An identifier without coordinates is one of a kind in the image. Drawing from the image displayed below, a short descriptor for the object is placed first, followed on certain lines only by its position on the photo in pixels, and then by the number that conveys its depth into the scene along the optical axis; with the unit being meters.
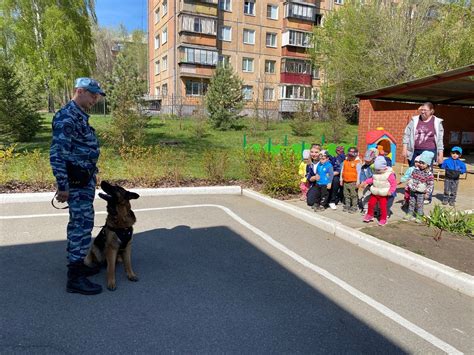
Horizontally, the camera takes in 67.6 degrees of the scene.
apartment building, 35.81
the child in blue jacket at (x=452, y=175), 7.37
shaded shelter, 11.41
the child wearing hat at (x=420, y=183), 5.93
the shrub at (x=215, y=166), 8.80
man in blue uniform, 3.12
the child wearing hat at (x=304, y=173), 7.50
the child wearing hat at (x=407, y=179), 6.10
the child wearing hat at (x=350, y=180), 6.38
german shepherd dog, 3.39
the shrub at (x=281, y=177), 7.59
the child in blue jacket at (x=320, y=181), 6.45
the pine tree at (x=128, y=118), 12.05
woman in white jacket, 6.03
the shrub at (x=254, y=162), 8.54
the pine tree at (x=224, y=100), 24.88
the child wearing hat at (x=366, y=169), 6.46
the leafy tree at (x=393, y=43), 18.33
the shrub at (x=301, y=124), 22.86
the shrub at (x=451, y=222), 5.21
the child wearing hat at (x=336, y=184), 6.81
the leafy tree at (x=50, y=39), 28.41
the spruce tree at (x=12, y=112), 13.88
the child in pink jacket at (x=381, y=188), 5.60
